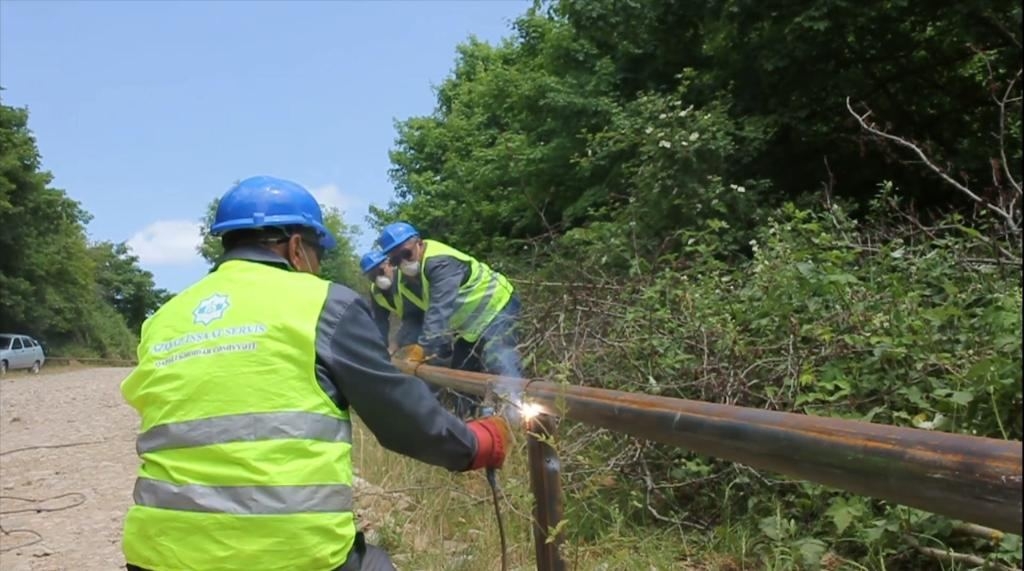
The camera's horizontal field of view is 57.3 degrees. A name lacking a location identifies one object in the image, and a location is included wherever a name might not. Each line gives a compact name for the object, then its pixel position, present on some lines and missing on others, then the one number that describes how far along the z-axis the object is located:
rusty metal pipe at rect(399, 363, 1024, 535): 1.10
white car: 29.69
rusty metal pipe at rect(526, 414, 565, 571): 2.64
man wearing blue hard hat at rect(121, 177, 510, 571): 2.15
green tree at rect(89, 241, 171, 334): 63.44
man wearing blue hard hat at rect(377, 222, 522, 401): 6.33
